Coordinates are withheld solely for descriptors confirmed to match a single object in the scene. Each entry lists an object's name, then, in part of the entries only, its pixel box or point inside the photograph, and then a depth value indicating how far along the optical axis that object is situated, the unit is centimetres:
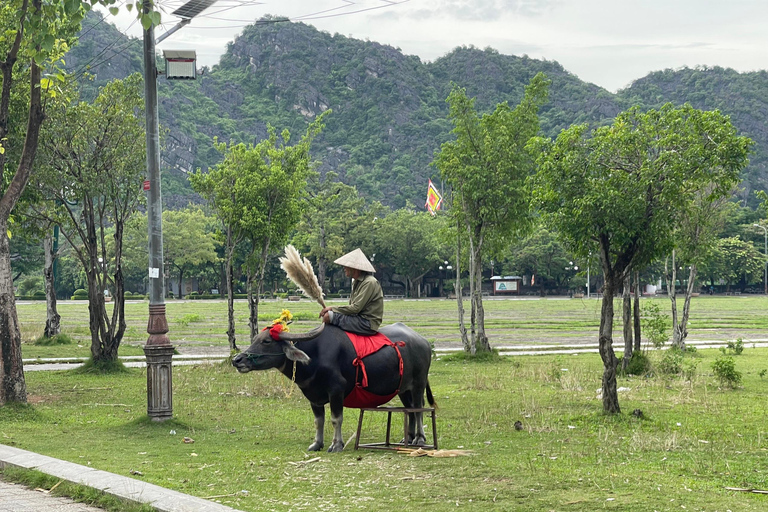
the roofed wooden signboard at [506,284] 10938
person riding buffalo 1143
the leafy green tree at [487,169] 2667
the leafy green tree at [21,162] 1448
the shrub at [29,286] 10529
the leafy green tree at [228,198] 2591
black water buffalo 1123
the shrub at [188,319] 4873
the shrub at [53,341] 3194
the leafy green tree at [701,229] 2520
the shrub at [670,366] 2114
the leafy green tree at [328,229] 9888
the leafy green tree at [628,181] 1420
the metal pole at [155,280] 1395
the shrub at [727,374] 1894
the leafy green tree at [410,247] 10312
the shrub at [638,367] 2125
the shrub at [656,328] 2542
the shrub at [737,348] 2767
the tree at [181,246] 10238
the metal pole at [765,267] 10852
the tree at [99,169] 2228
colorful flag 6343
